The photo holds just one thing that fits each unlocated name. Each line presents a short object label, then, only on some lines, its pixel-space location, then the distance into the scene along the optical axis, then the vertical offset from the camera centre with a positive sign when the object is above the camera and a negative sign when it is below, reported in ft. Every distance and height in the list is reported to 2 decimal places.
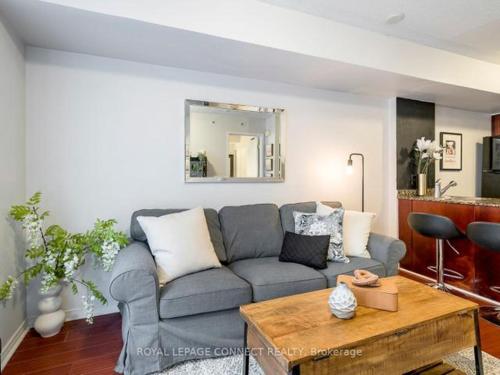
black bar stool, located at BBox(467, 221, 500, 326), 7.11 -1.37
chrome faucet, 10.88 -0.29
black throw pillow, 7.21 -1.76
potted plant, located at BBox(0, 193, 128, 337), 6.30 -1.67
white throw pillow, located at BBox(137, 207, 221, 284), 6.35 -1.46
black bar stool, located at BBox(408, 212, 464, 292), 8.28 -1.38
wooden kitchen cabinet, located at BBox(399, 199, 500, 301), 8.71 -2.41
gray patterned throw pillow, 7.69 -1.26
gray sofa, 5.37 -2.31
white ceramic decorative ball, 4.42 -1.86
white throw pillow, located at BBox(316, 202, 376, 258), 8.14 -1.43
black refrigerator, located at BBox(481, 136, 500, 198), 12.89 +0.77
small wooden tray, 4.73 -1.90
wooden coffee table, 3.82 -2.17
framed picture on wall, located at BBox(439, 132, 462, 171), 12.96 +1.48
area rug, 5.51 -3.63
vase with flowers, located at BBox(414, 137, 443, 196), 11.29 +1.05
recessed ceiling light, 7.48 +4.36
